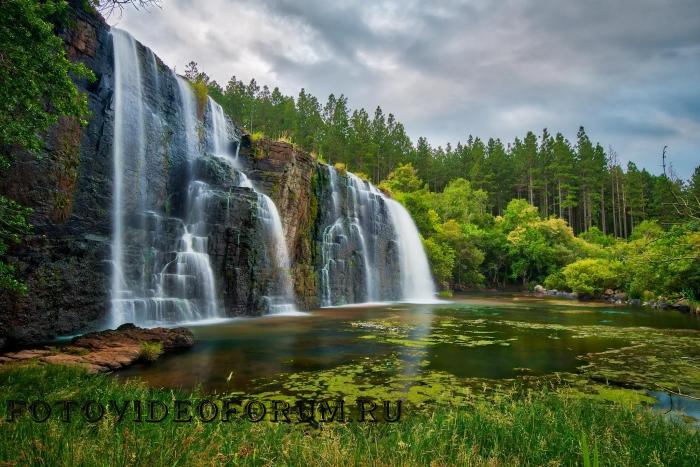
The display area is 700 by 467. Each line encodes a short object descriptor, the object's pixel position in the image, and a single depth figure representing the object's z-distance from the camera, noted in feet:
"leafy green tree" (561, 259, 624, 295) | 109.40
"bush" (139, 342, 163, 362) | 29.55
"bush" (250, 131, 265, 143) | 81.76
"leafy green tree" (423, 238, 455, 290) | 128.67
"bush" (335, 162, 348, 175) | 101.77
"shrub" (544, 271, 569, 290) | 131.95
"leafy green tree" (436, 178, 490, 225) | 183.32
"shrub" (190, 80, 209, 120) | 73.61
